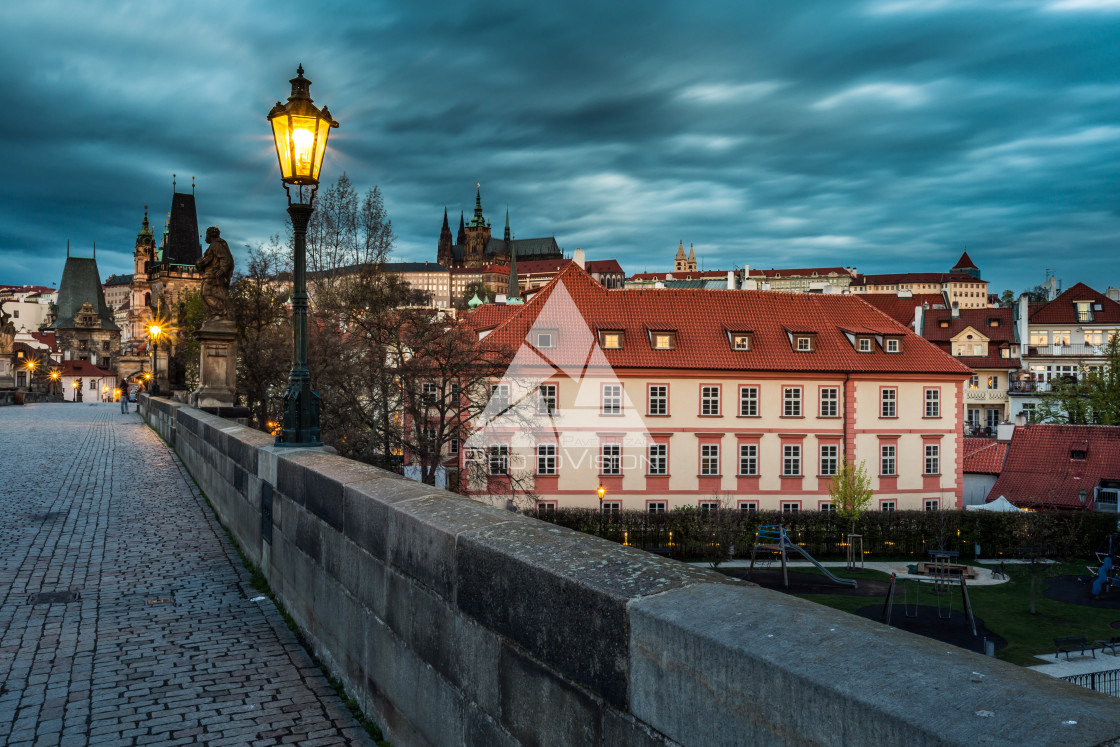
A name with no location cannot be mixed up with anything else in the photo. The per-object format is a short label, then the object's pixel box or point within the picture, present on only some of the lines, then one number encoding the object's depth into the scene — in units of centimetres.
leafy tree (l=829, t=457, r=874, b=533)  3731
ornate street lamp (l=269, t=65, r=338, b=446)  854
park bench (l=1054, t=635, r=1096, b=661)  2110
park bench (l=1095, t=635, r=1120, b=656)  2217
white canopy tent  3947
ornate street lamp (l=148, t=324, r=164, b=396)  3794
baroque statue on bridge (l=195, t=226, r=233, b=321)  2170
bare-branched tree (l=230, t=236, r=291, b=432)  2975
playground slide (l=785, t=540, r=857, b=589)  3041
